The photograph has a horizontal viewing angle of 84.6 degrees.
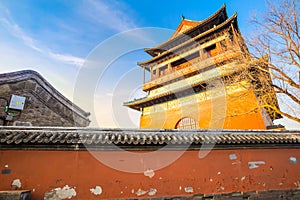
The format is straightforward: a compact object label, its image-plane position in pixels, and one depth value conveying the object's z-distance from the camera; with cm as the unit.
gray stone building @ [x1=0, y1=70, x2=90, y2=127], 677
